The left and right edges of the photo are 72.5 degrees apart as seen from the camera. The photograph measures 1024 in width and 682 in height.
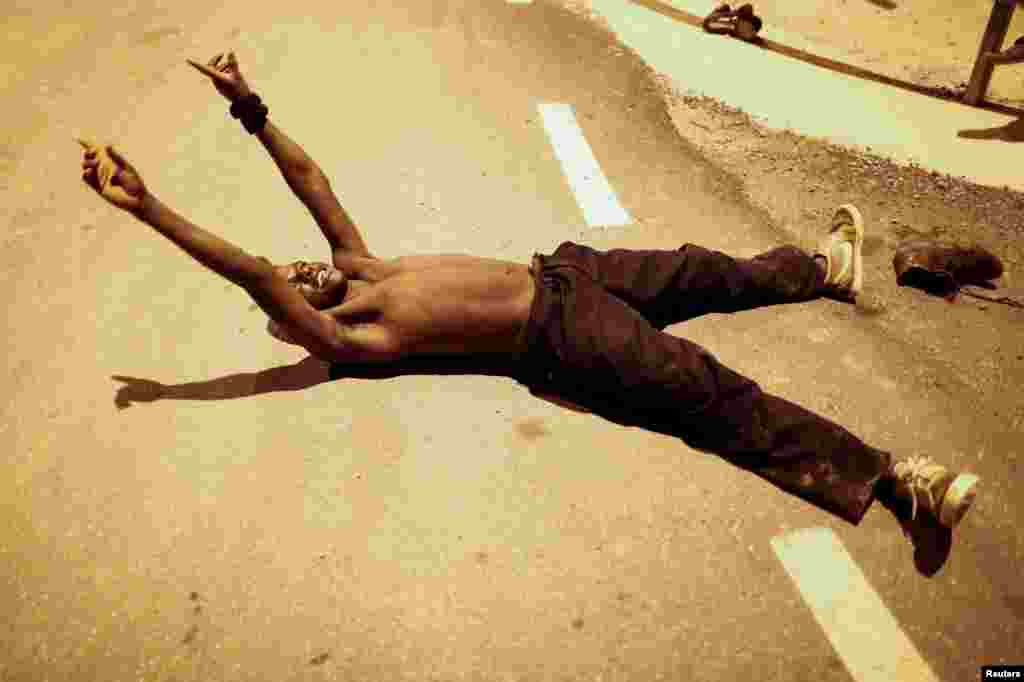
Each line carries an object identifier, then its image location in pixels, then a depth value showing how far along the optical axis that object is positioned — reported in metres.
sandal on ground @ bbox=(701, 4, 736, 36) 4.49
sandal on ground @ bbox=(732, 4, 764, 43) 4.38
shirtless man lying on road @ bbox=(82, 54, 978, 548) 2.05
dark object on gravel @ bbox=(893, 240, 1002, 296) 2.81
